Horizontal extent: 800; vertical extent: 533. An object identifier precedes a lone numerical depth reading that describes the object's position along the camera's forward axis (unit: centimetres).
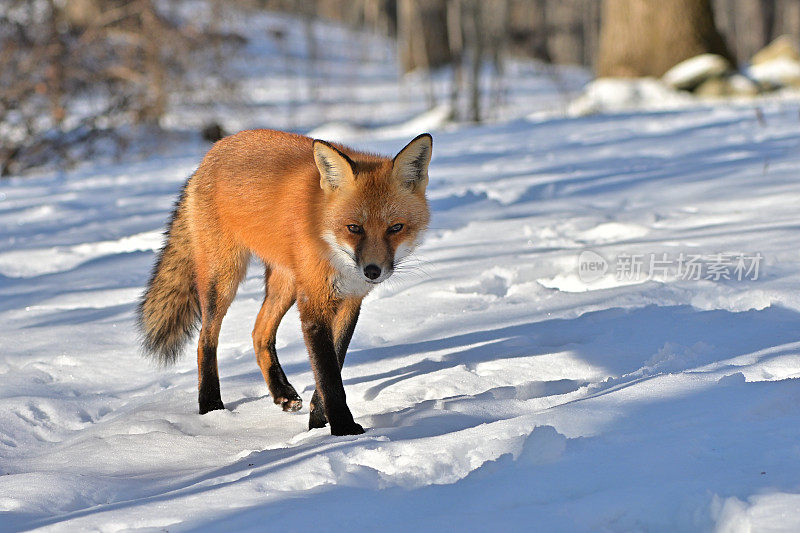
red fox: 623
